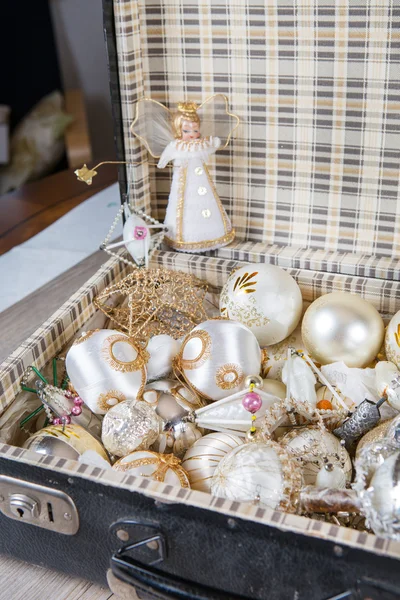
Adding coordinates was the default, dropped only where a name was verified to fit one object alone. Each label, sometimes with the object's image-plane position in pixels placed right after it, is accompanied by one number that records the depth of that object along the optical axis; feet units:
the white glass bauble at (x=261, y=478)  2.19
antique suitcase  2.31
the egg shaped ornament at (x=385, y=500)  1.97
